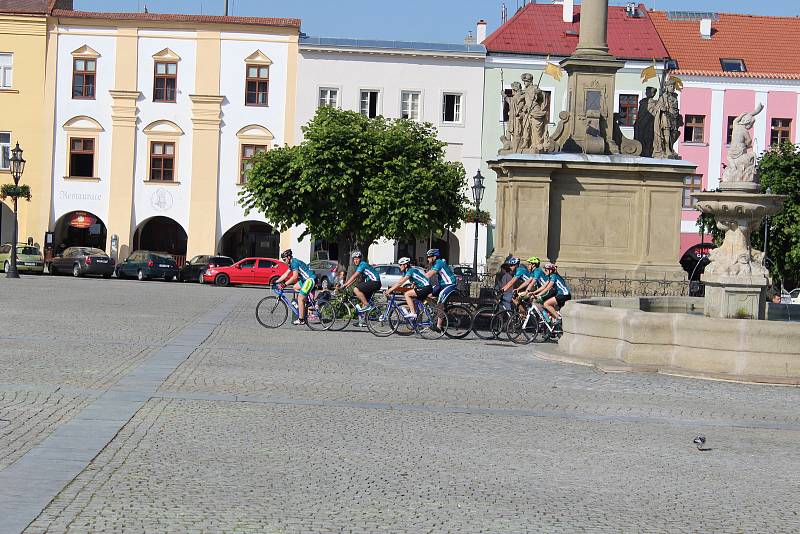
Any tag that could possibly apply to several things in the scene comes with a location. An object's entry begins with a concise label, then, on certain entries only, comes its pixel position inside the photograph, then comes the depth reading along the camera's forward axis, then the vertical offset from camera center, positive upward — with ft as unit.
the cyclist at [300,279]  78.74 -1.68
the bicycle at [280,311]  78.74 -3.68
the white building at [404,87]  182.39 +24.68
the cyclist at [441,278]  75.87 -1.15
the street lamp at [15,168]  146.92 +8.65
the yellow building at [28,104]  180.24 +19.50
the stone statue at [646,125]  86.74 +9.89
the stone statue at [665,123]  85.56 +9.96
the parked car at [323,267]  160.56 -1.71
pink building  194.80 +25.60
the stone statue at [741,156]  62.28 +5.74
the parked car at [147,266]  167.73 -2.71
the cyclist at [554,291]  72.02 -1.56
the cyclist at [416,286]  75.56 -1.67
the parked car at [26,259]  170.30 -2.56
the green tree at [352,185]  133.59 +7.47
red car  164.25 -2.88
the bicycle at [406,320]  75.25 -3.71
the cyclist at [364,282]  77.82 -1.65
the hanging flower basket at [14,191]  167.01 +6.63
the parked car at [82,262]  167.84 -2.61
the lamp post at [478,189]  130.82 +7.52
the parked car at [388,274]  144.05 -1.94
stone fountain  61.11 +1.82
